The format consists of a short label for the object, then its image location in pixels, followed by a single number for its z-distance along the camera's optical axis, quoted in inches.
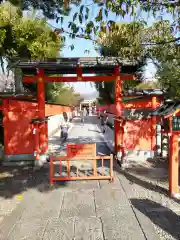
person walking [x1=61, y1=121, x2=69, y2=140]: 592.4
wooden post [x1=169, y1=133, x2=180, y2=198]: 235.3
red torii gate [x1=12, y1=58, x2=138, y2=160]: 362.9
